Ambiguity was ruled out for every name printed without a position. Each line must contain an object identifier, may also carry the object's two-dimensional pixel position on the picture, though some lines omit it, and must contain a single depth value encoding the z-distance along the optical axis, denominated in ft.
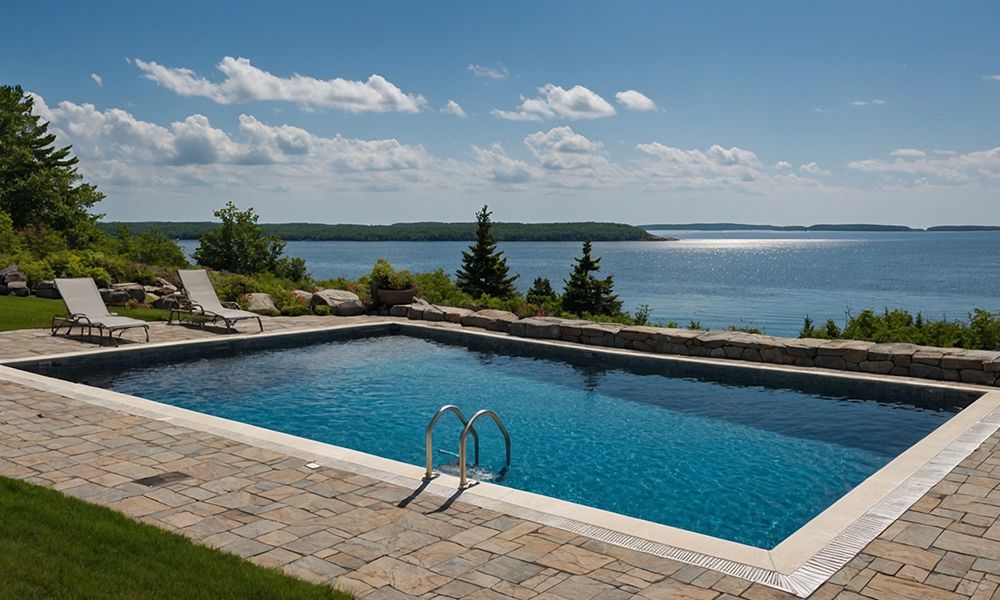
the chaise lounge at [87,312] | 39.67
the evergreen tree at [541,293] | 73.93
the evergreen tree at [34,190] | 93.61
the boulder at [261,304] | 55.16
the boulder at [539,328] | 44.14
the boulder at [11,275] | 56.29
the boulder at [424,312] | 52.31
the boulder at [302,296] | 58.32
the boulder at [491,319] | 47.53
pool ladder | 17.89
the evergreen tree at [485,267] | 91.15
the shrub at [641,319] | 55.66
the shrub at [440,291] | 62.31
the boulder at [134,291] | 56.29
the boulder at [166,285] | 61.66
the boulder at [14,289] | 55.72
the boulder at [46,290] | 56.24
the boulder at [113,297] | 54.44
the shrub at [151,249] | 77.41
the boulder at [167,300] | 55.42
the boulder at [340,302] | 55.11
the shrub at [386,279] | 56.03
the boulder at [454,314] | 51.21
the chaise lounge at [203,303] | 45.47
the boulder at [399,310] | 53.88
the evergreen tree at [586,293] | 75.10
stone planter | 55.31
